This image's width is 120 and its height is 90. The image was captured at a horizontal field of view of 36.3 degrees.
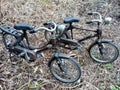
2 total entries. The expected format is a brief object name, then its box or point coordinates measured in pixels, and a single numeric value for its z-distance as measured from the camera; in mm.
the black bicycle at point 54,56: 2544
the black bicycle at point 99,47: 2744
